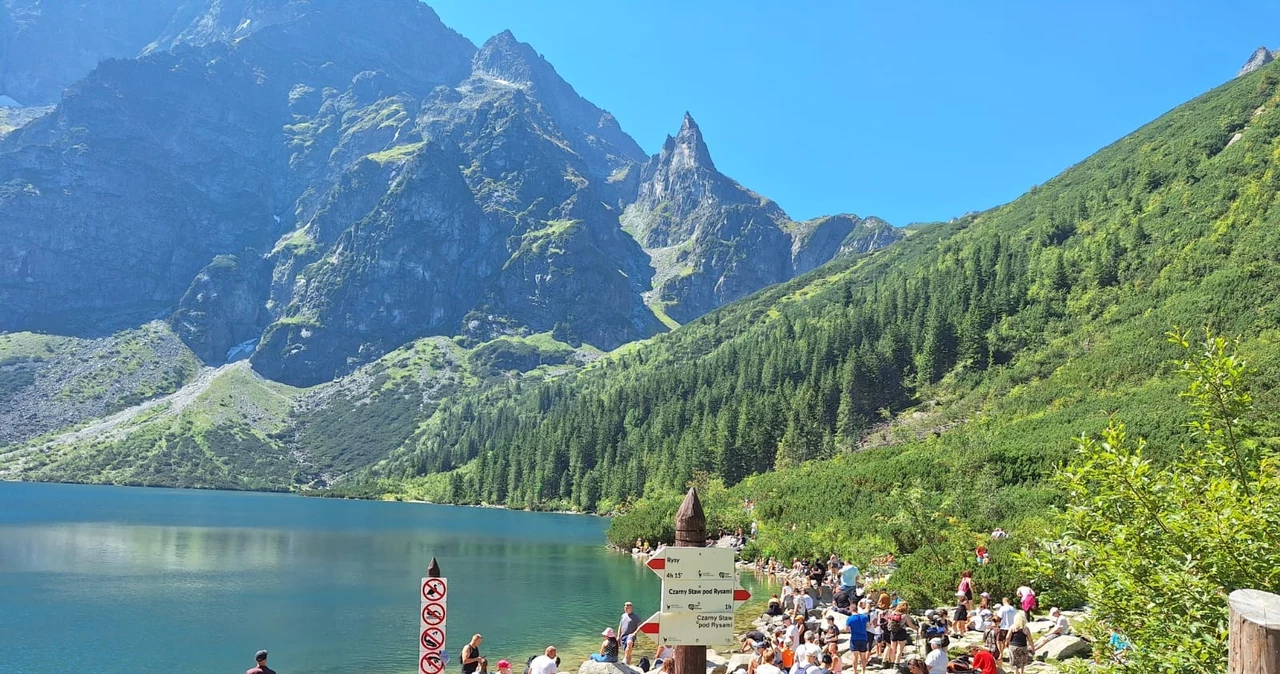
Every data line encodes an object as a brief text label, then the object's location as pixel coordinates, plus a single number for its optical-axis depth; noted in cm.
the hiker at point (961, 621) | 2823
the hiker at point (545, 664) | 2211
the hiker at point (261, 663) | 1769
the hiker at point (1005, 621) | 2342
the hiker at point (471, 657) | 2398
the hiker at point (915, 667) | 1909
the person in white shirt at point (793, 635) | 2458
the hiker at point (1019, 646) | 2230
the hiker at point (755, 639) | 2746
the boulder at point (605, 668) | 2214
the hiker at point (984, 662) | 1980
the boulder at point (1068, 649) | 2262
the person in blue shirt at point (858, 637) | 2297
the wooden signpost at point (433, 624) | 1164
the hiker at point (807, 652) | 2048
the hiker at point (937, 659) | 1961
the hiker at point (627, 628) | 2712
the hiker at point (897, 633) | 2430
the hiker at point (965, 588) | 3022
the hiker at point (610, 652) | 2438
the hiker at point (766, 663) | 1922
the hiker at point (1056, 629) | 2455
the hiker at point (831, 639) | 2355
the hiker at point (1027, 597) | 2748
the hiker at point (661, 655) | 2562
